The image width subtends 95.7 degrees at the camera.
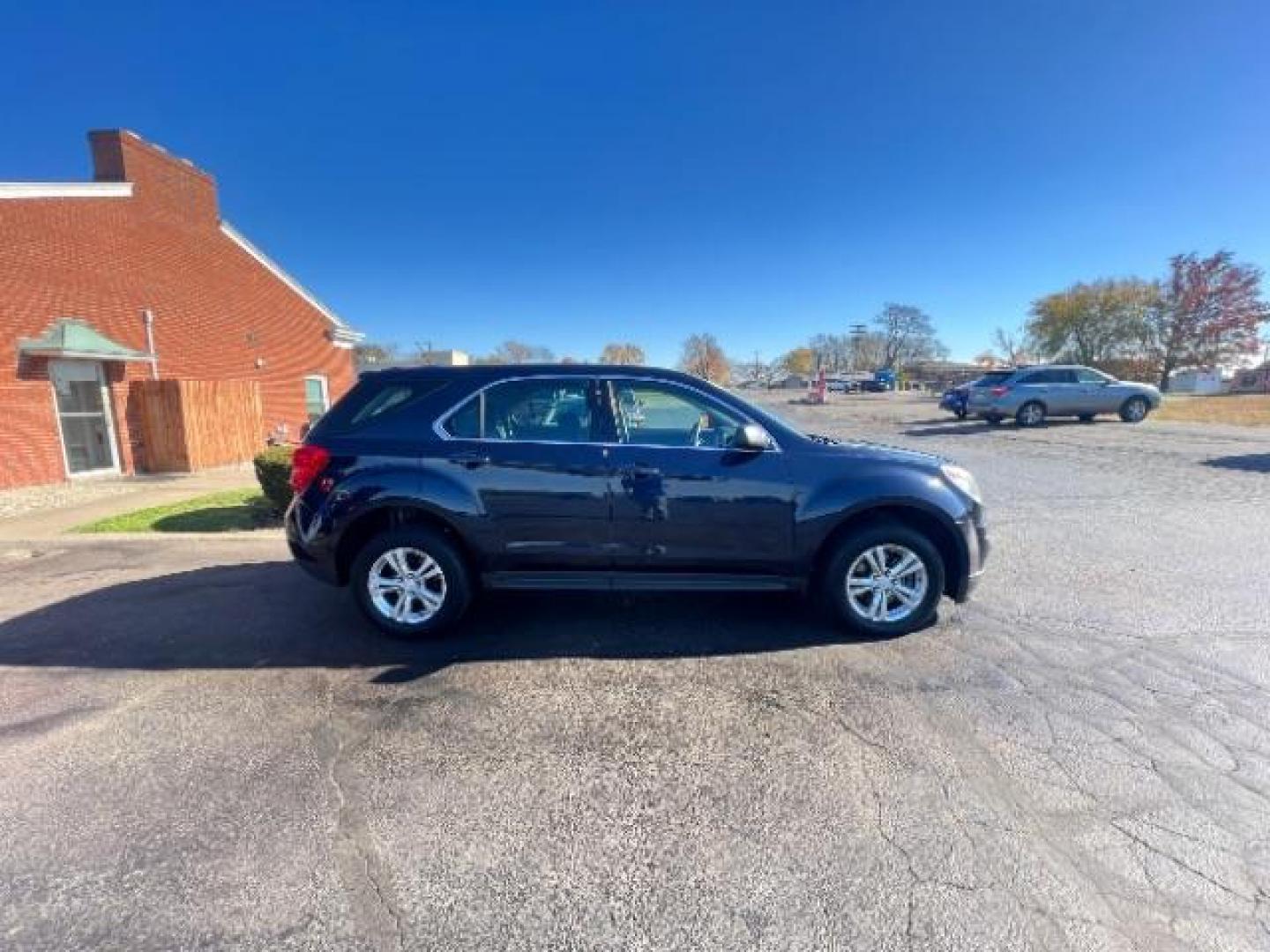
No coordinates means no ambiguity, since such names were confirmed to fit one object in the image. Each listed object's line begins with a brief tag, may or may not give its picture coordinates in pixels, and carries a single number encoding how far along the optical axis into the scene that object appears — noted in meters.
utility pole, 93.25
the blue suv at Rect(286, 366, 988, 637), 3.63
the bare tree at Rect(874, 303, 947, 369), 88.19
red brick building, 9.91
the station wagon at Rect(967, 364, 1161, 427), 16.95
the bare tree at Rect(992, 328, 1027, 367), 70.33
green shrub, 6.68
